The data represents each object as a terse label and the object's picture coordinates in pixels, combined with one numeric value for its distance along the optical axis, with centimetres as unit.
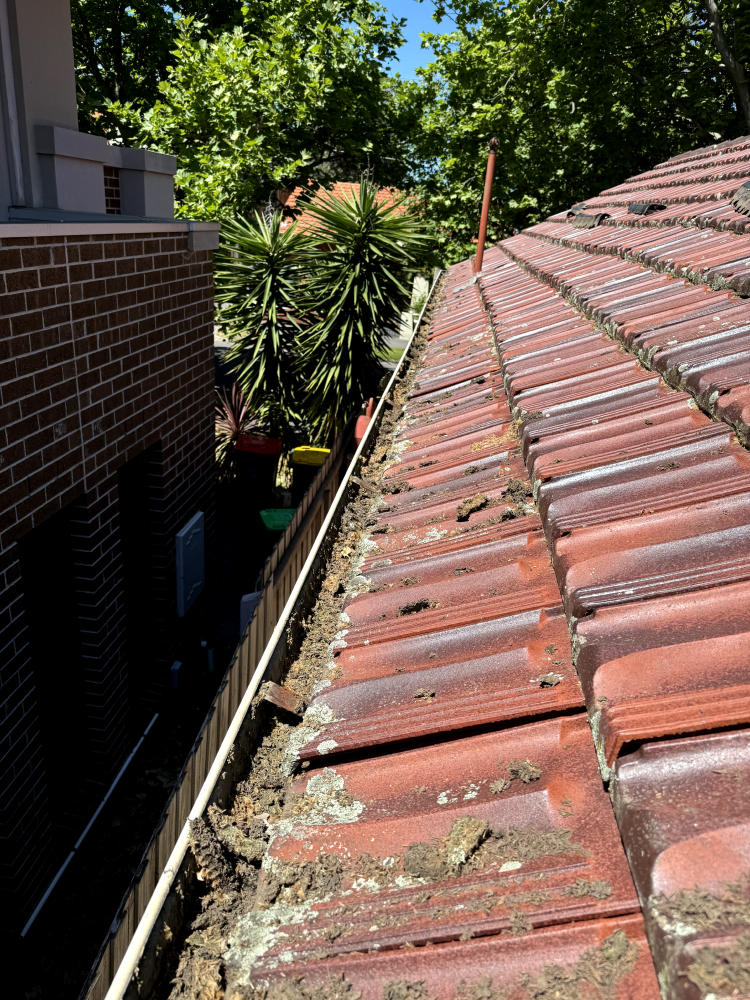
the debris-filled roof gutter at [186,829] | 101
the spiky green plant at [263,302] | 1037
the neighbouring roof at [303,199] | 1018
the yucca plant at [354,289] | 990
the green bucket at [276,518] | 1084
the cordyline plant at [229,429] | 1227
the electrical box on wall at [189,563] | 566
